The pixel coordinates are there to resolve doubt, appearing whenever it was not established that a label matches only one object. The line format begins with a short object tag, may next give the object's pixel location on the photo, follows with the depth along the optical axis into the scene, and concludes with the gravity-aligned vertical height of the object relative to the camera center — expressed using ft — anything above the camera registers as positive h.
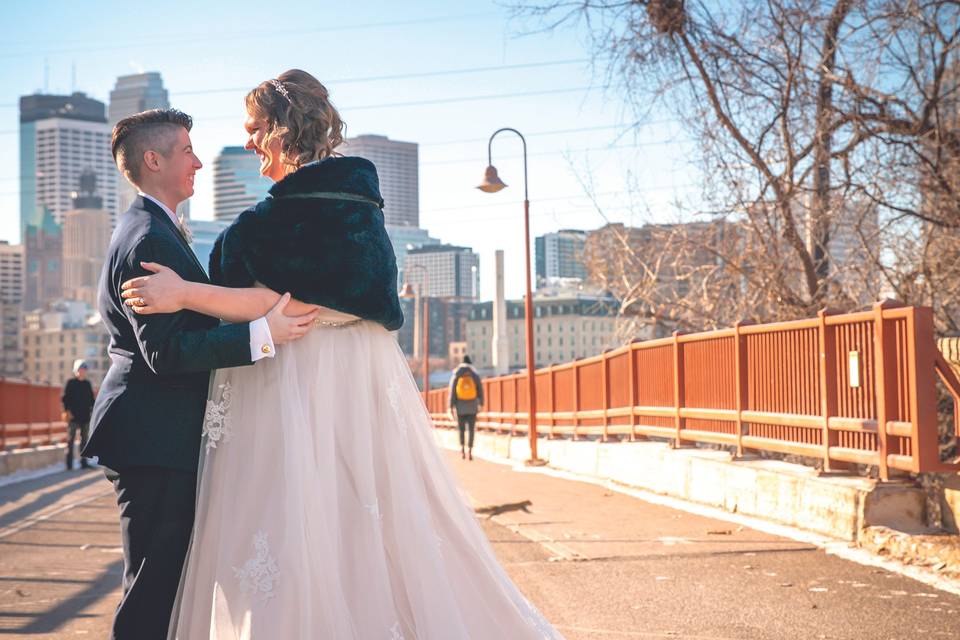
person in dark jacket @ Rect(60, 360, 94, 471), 69.87 -0.28
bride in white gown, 11.41 -0.59
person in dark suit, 11.48 -0.08
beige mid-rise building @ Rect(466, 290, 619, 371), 614.34 +30.52
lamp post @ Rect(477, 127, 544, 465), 73.44 +5.71
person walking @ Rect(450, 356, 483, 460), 81.10 -0.16
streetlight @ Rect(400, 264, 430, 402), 172.63 +11.32
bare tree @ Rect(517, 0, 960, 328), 47.67 +9.77
